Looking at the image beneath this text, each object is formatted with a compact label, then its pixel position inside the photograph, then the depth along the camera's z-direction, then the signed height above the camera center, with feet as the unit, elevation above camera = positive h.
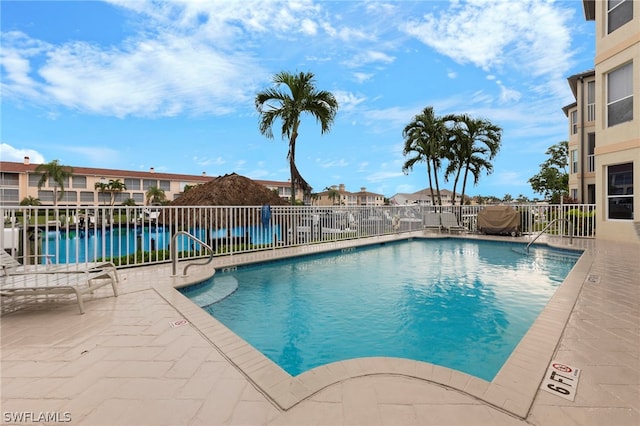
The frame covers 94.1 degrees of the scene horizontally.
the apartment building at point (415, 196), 202.47 +9.50
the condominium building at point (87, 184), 131.44 +13.85
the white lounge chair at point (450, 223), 45.68 -2.40
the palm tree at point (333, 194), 240.94 +11.90
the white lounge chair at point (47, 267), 12.67 -2.58
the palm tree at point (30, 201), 124.88 +4.46
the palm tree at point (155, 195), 159.63 +8.10
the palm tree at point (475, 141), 56.49 +12.55
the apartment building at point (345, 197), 248.52 +10.08
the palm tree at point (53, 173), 133.39 +17.21
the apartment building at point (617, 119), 29.86 +9.34
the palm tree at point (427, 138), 55.06 +13.06
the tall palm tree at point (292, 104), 32.50 +11.60
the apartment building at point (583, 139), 52.60 +13.11
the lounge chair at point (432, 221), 47.37 -2.16
